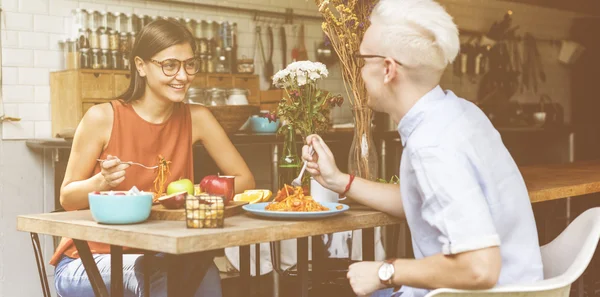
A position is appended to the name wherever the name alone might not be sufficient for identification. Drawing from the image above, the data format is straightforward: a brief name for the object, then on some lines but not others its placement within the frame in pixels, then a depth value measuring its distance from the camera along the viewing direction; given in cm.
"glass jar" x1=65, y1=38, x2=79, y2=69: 549
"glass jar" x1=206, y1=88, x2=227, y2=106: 597
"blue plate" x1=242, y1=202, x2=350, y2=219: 221
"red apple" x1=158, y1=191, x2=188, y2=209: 230
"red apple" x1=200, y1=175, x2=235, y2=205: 246
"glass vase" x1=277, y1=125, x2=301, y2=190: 280
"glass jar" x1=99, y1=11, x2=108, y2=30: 575
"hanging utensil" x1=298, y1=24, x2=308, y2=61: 725
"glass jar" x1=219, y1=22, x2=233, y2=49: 657
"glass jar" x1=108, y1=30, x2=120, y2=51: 563
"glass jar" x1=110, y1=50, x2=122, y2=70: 564
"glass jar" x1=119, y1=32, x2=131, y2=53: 571
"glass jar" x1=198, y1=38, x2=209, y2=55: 629
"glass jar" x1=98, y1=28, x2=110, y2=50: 558
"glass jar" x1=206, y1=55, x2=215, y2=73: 634
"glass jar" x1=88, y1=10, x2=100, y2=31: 566
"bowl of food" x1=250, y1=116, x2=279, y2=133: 580
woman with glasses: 278
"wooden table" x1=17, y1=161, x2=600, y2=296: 191
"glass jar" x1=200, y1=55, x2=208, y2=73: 629
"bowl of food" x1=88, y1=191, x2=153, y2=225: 211
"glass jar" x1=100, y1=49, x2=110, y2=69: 559
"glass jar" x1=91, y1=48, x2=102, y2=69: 555
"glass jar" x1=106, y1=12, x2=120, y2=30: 581
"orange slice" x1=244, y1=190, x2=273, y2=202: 274
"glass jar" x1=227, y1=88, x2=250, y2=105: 595
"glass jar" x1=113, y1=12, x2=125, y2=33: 583
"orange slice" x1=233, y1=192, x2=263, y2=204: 271
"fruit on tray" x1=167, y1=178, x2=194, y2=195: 241
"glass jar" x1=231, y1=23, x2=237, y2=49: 663
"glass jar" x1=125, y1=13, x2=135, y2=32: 590
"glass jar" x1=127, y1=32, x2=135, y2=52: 578
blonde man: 178
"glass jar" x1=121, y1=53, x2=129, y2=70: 572
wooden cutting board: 224
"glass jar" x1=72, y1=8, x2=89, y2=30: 559
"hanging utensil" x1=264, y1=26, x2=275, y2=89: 702
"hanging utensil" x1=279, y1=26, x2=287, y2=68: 716
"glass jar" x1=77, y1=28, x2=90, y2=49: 552
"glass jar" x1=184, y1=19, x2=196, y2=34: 637
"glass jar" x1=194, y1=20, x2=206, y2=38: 645
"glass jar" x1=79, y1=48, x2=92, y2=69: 550
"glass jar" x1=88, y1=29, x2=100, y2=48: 555
